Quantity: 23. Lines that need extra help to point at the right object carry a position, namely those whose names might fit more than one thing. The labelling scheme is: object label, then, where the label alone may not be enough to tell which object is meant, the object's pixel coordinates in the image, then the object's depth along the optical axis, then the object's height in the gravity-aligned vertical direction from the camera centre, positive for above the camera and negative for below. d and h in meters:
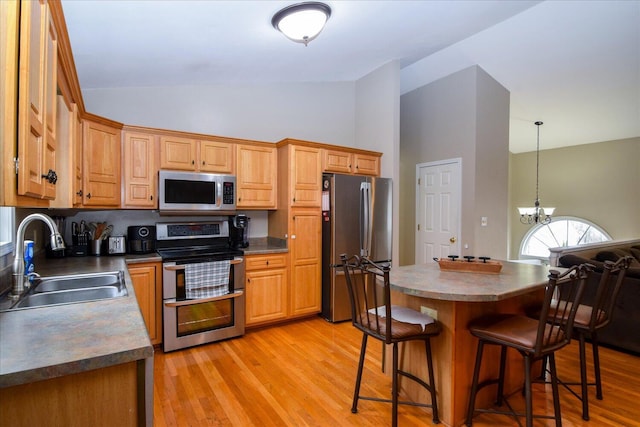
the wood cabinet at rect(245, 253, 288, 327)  3.45 -0.81
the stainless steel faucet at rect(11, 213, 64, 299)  1.57 -0.25
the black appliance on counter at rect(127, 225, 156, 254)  3.16 -0.26
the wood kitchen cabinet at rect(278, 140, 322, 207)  3.70 +0.47
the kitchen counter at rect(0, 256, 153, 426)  0.88 -0.44
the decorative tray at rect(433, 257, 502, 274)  2.29 -0.37
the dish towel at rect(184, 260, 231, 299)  3.04 -0.63
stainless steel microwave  3.18 +0.21
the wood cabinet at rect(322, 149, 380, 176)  3.96 +0.64
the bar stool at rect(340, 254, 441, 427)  1.81 -0.66
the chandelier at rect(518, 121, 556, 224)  5.52 +0.03
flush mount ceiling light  2.34 +1.42
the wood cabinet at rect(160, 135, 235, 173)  3.25 +0.60
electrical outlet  2.06 -0.63
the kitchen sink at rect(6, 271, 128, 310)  1.63 -0.43
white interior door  4.59 +0.06
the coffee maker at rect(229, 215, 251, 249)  3.74 -0.22
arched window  6.46 -0.45
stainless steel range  2.98 -0.72
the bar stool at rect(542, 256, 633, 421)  1.86 -0.64
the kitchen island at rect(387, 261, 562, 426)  1.81 -0.63
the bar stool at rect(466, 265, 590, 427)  1.66 -0.65
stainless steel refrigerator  3.76 -0.18
